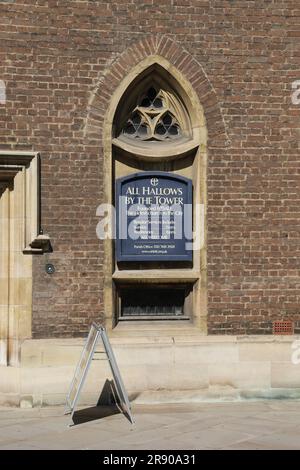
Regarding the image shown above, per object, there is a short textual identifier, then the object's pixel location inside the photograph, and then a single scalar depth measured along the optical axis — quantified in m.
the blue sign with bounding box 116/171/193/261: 10.26
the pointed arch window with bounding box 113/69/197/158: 10.38
